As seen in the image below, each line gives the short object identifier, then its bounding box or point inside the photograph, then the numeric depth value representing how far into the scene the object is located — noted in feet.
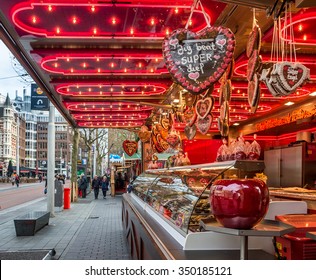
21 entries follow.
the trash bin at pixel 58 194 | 58.75
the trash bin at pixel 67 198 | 62.44
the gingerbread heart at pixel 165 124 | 44.88
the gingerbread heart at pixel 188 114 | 36.63
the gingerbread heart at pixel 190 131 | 32.83
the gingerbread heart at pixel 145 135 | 56.18
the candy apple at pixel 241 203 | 8.42
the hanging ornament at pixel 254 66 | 18.16
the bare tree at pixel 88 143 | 106.05
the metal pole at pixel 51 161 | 49.33
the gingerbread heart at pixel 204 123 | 27.89
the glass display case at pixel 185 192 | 12.23
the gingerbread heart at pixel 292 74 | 16.21
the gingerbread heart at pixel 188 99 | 39.82
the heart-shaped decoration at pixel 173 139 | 40.73
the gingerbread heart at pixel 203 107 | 27.35
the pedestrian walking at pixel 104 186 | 93.18
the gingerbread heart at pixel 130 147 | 81.05
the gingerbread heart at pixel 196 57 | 17.17
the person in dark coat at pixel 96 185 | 90.33
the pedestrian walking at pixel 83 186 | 92.12
